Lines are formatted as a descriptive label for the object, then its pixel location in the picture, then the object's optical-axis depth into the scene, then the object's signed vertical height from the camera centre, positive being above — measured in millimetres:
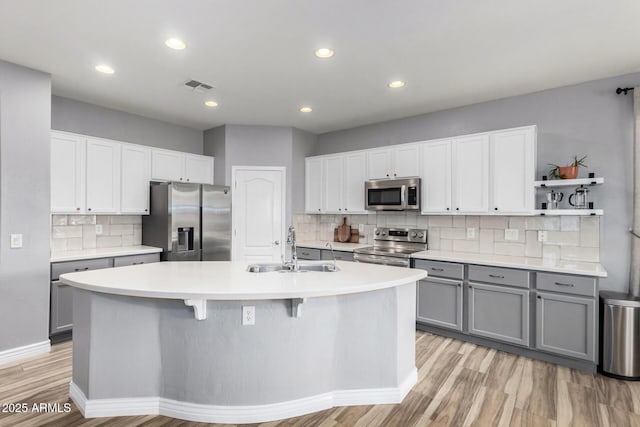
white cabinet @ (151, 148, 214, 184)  4512 +672
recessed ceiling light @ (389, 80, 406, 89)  3418 +1343
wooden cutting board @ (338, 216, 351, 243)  5210 -271
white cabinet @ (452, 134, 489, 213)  3732 +469
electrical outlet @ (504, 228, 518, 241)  3805 -213
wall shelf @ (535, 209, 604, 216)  3191 +31
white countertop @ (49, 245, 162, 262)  3459 -430
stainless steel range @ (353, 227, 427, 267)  4039 -434
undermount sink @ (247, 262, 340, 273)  2672 -429
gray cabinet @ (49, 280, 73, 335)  3350 -941
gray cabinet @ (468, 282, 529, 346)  3205 -961
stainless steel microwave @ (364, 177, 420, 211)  4164 +264
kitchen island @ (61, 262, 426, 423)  2193 -902
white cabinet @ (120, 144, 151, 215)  4188 +444
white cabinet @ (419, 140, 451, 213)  4012 +469
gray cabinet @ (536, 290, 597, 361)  2891 -970
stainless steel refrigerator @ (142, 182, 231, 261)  4188 -100
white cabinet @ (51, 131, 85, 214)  3551 +447
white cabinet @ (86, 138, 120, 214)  3869 +441
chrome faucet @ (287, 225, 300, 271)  2684 -283
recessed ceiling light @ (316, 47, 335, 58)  2744 +1338
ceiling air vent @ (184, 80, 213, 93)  3448 +1336
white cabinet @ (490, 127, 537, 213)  3441 +475
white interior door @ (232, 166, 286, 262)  5004 +22
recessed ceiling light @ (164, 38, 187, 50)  2605 +1334
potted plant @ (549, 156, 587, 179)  3305 +448
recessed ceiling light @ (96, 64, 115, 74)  3078 +1341
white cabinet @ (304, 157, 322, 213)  5238 +469
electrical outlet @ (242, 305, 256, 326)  2189 -649
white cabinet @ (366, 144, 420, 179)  4281 +700
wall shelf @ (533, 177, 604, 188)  3174 +319
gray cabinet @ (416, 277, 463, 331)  3586 -962
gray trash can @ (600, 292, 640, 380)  2756 -1006
